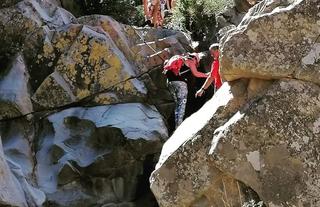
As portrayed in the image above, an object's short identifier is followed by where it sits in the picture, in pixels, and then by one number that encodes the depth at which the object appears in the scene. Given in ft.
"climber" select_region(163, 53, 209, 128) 35.81
